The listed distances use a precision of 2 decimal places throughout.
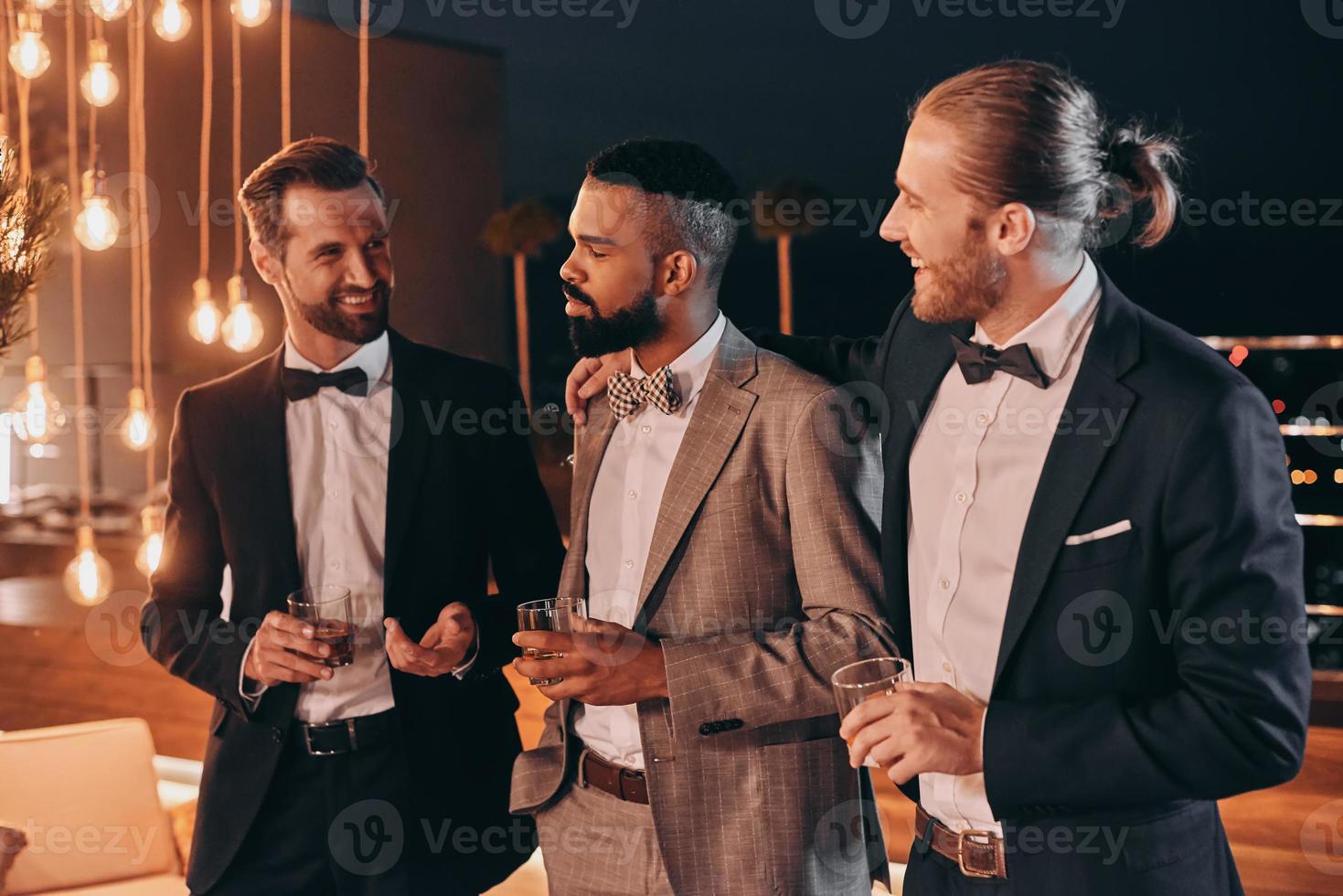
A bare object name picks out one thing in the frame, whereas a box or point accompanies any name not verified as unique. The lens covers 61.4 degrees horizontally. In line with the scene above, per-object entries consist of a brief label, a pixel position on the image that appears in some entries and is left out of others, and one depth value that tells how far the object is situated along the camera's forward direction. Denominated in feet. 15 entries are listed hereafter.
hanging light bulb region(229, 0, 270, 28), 9.11
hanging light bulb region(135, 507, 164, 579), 9.06
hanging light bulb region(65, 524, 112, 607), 9.77
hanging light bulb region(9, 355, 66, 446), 9.71
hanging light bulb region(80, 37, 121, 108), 9.61
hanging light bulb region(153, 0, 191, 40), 9.43
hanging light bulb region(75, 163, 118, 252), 8.92
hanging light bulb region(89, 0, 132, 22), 9.11
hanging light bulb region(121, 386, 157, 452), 10.64
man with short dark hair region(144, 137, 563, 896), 6.84
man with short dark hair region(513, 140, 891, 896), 5.62
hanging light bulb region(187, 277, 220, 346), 10.17
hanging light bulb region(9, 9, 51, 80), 9.48
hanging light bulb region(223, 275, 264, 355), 9.27
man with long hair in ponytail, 4.29
